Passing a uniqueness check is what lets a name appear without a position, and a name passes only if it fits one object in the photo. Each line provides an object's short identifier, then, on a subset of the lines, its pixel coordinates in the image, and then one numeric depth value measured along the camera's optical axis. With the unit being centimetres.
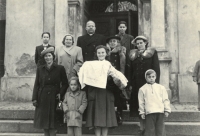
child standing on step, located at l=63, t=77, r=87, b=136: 471
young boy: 462
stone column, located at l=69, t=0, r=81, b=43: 862
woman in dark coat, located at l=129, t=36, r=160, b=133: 504
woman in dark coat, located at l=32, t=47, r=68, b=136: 486
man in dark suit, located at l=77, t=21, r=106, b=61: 567
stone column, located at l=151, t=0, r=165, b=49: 816
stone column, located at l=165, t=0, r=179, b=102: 831
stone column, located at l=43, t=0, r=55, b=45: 891
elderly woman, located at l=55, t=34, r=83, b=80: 545
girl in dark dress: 458
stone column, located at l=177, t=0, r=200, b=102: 815
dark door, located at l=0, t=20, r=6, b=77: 959
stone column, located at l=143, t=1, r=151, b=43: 838
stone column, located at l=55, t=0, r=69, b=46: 859
